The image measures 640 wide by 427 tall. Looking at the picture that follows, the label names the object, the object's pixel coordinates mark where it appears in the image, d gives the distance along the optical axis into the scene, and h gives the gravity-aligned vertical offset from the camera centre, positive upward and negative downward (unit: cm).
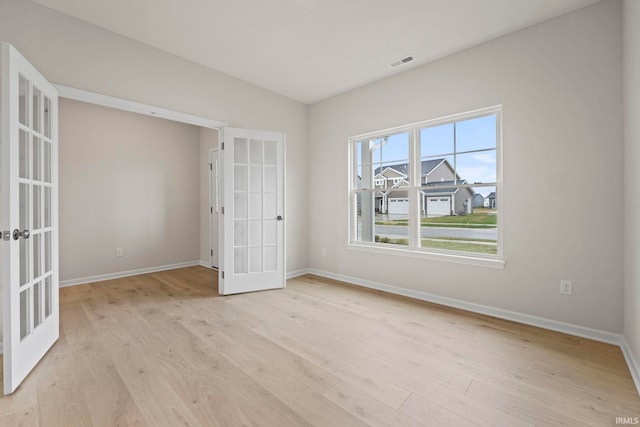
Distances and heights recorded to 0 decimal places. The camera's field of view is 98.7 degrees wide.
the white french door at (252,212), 356 +2
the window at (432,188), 298 +32
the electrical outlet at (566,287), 245 -67
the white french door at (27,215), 168 +0
